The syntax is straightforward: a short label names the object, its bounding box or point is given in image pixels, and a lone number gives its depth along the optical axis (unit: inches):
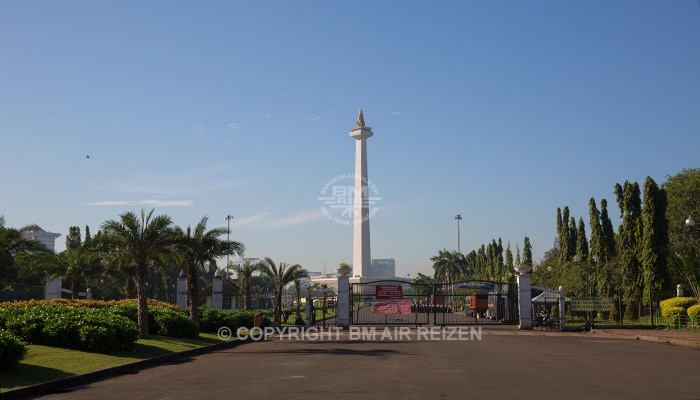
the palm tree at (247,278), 1953.5
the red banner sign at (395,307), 1462.8
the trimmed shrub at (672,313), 1371.8
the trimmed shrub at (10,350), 515.2
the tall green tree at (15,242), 1189.1
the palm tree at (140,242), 927.7
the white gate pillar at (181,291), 1504.7
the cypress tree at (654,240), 1631.4
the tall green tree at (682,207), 1862.7
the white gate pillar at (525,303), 1425.9
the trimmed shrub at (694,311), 1261.1
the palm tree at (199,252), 1109.1
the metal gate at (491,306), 1662.2
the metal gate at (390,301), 1450.5
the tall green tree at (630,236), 1728.6
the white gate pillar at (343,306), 1444.4
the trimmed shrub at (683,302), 1395.2
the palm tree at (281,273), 1913.1
